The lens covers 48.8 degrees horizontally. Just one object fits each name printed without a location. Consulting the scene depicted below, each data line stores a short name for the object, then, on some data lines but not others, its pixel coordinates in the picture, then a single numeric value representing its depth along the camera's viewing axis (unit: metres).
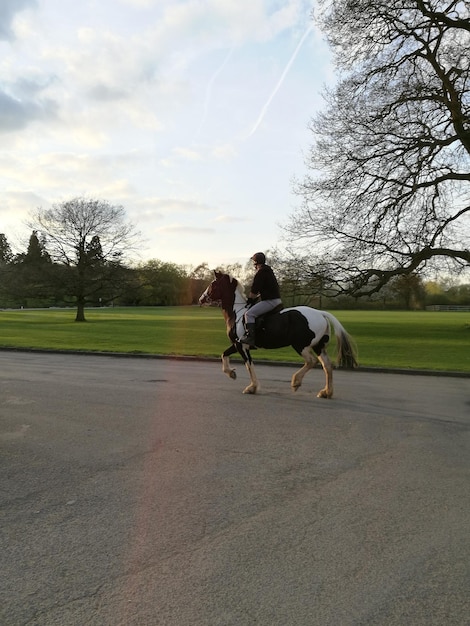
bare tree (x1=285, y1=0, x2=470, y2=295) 21.92
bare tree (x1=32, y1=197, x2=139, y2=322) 45.31
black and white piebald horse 9.42
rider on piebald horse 9.52
